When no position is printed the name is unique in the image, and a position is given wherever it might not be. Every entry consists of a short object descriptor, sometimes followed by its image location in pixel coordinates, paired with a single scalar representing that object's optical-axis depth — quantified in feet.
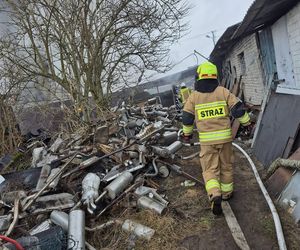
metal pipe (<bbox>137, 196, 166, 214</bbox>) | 10.28
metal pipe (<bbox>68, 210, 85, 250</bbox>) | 8.53
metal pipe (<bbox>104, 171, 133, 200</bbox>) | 11.16
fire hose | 7.59
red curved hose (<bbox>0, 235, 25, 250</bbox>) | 6.96
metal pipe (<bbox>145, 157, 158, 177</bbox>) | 13.56
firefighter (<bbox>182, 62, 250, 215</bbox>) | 10.44
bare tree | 27.73
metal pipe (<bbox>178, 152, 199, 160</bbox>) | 16.83
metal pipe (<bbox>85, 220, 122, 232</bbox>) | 9.85
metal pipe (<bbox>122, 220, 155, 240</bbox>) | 9.28
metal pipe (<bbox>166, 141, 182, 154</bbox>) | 15.00
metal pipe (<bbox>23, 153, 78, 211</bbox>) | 10.10
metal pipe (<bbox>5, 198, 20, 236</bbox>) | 9.12
